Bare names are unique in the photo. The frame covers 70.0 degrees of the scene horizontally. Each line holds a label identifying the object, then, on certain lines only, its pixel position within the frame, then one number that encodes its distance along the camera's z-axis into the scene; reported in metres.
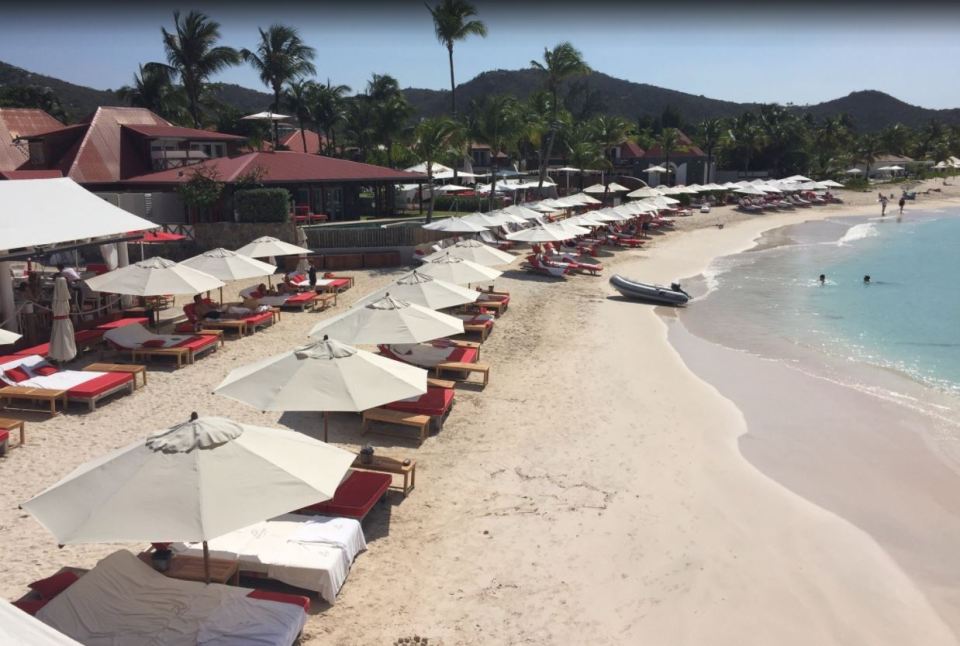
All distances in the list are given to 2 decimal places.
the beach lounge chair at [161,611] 5.60
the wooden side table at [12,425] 9.63
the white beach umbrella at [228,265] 16.42
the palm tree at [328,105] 48.84
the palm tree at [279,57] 46.31
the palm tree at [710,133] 68.12
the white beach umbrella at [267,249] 19.12
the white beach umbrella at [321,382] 8.40
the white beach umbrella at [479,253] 19.38
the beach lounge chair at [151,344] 13.84
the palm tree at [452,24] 35.50
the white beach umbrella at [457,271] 16.59
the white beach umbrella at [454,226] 24.77
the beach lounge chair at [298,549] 6.79
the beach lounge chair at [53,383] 11.06
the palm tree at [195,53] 40.94
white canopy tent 12.98
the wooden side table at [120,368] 12.27
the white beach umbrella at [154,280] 14.39
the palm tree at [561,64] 40.59
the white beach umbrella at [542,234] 25.47
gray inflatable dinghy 22.44
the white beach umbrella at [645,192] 44.25
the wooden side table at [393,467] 9.09
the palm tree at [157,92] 43.69
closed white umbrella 12.52
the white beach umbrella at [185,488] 5.29
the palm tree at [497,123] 33.50
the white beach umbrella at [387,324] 11.24
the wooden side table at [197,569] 6.51
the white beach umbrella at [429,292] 13.88
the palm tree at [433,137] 30.45
